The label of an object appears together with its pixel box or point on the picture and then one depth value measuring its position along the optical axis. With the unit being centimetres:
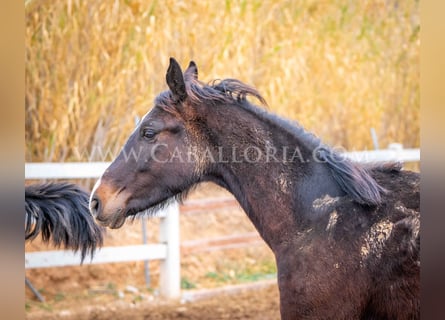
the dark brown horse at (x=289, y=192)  501
